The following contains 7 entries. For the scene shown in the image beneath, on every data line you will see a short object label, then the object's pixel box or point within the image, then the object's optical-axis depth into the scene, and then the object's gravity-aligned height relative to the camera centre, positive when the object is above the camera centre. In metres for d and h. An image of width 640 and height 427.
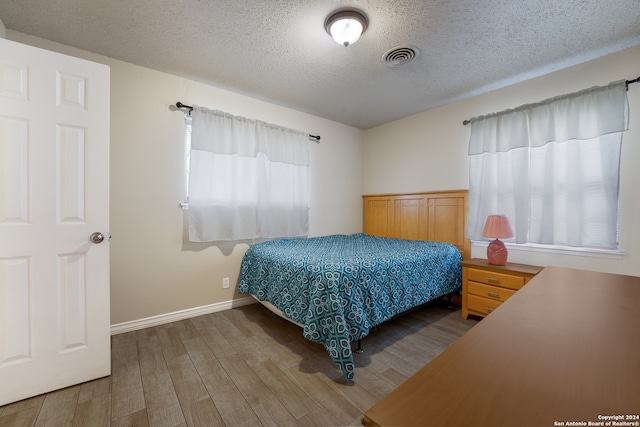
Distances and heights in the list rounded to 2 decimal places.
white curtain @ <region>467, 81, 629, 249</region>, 2.12 +0.43
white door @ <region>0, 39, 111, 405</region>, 1.46 -0.08
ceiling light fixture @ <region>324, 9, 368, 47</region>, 1.73 +1.30
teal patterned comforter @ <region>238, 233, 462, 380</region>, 1.67 -0.57
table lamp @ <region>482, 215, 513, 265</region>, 2.45 -0.20
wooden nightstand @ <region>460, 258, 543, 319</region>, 2.28 -0.65
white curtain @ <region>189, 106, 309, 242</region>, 2.62 +0.34
